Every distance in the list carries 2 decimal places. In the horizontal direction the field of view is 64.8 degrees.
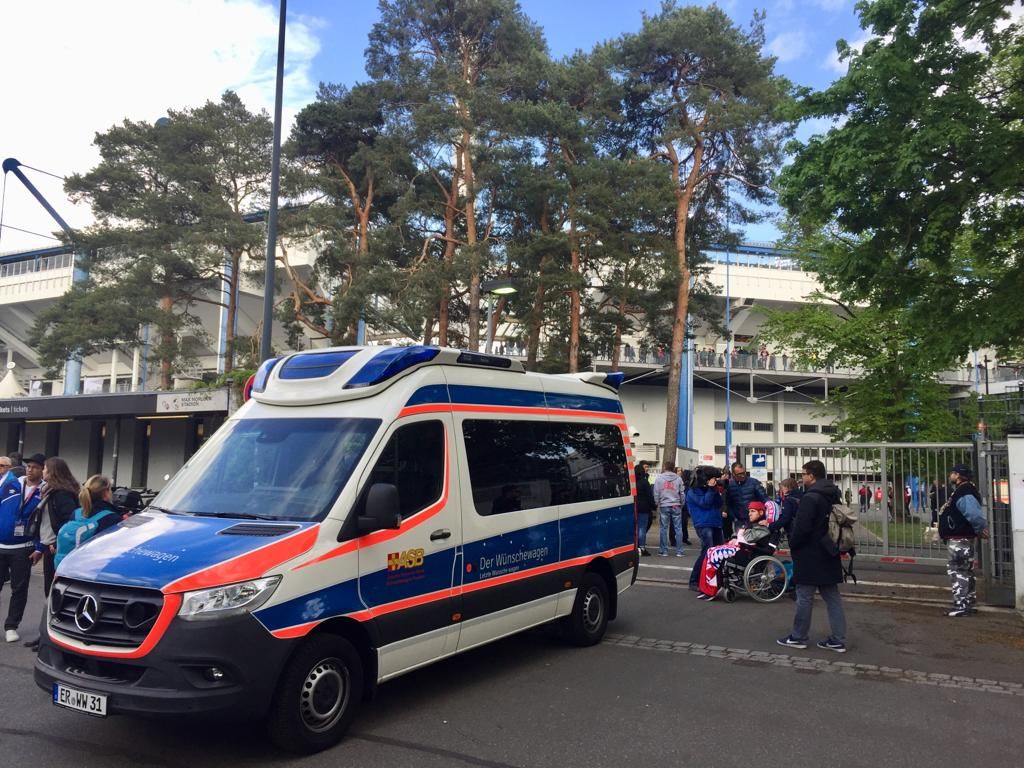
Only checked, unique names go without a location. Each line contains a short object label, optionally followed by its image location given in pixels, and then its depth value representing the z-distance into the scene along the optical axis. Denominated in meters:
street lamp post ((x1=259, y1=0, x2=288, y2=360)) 14.36
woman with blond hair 6.83
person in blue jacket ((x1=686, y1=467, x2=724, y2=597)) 12.38
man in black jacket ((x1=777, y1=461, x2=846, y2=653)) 7.43
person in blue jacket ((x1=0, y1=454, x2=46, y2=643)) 7.71
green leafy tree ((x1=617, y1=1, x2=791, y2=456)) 25.00
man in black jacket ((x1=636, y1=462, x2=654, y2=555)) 14.92
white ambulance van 4.47
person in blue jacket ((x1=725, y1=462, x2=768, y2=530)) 12.11
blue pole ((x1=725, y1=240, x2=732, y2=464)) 46.16
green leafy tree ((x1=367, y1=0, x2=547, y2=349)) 24.80
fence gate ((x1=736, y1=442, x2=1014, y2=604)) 12.77
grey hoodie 15.06
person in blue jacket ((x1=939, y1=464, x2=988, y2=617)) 9.36
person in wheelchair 10.12
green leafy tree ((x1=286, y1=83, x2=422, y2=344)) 25.12
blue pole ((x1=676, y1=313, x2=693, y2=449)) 45.33
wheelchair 10.26
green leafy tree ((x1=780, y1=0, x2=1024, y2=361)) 10.01
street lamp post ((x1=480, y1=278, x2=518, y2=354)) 15.27
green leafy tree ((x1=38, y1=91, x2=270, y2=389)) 29.12
